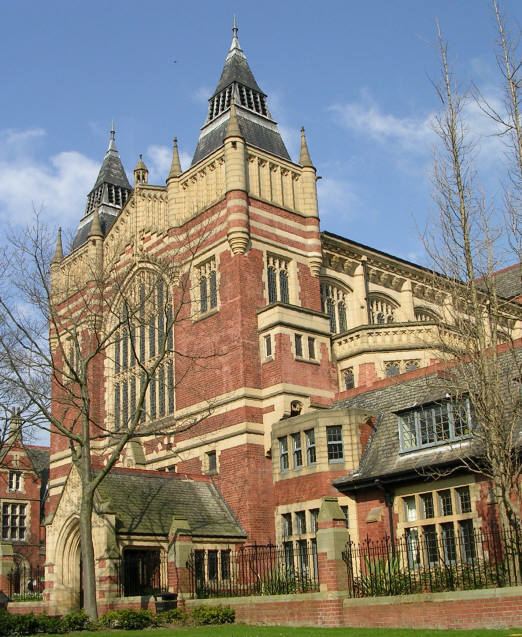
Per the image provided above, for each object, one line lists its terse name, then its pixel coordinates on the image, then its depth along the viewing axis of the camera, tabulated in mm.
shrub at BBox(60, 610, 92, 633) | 22438
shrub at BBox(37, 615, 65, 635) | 22188
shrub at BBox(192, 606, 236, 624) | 22969
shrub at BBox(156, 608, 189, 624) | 23602
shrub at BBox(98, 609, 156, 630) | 22953
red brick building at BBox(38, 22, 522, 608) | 29406
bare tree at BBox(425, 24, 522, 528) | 19844
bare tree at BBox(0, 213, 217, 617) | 26422
